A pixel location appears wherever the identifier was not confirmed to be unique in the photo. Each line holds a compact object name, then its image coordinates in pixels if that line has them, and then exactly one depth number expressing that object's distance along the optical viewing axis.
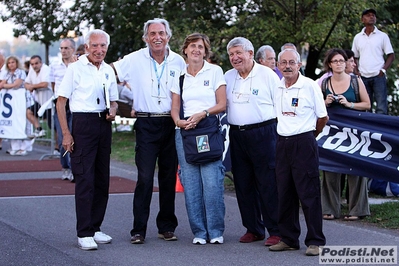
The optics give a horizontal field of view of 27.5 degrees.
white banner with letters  17.28
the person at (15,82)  17.33
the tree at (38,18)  22.92
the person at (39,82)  16.86
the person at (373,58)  13.40
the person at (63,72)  12.41
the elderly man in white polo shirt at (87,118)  8.12
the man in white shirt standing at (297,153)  7.71
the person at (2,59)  15.16
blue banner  9.41
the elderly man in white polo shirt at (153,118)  8.37
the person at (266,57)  10.25
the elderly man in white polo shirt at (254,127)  8.25
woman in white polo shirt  8.18
